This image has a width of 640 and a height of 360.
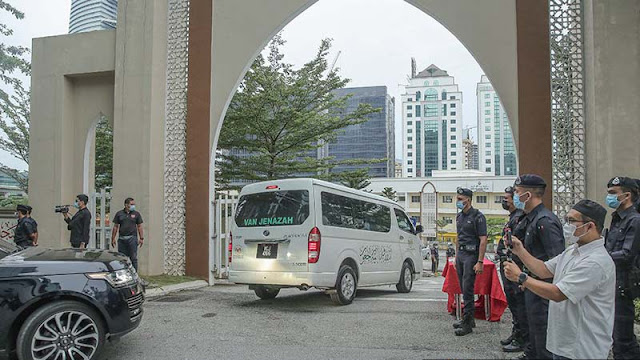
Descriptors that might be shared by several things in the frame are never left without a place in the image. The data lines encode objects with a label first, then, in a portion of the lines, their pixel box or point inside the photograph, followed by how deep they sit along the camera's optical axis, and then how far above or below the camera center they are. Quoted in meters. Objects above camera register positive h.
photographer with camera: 9.23 -0.59
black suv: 4.51 -1.10
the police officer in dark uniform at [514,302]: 4.98 -1.19
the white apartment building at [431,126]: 112.62 +16.72
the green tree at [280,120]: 19.34 +3.14
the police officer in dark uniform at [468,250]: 5.89 -0.72
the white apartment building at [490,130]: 109.69 +15.14
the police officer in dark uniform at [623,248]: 4.18 -0.51
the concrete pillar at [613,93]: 8.30 +1.81
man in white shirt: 2.95 -0.61
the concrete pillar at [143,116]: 10.93 +1.88
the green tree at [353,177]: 22.67 +0.86
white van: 7.52 -0.75
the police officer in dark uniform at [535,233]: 3.87 -0.35
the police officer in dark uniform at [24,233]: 9.21 -0.74
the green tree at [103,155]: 21.17 +1.81
